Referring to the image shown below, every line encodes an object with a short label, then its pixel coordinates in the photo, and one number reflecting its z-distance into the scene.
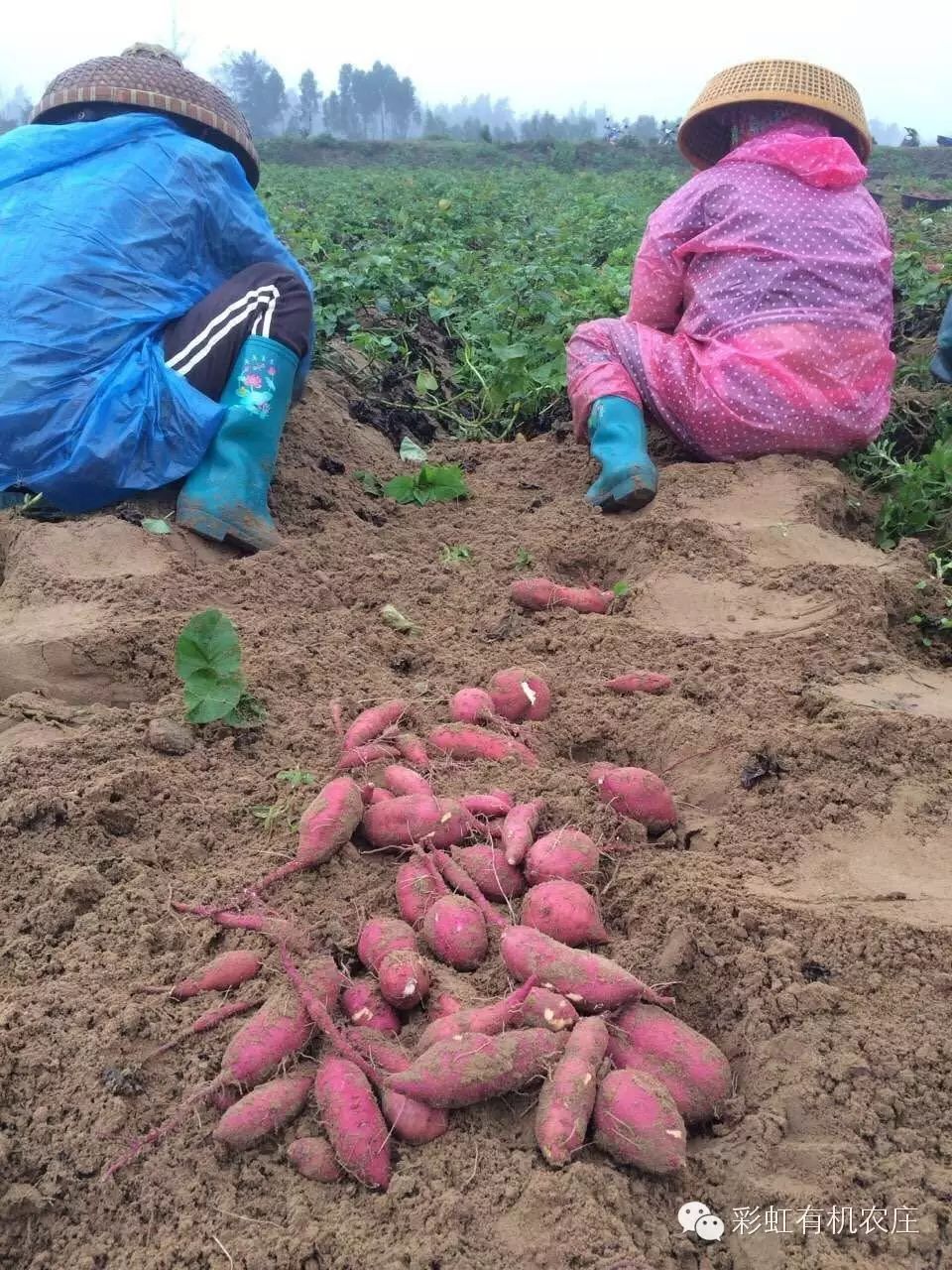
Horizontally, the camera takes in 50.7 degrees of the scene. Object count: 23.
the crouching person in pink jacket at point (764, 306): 3.38
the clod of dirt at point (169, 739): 2.14
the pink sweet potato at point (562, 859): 1.75
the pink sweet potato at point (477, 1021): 1.43
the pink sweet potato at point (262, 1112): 1.35
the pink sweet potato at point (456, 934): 1.63
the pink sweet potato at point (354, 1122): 1.30
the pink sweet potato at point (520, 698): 2.30
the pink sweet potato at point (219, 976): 1.57
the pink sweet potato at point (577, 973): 1.48
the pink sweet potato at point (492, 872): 1.78
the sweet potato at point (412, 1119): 1.35
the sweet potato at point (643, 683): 2.39
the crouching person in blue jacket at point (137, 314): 3.06
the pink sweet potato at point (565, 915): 1.63
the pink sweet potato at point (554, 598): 2.84
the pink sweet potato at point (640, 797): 1.94
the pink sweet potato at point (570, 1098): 1.30
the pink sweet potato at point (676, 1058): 1.40
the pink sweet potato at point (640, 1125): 1.29
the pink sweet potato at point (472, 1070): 1.35
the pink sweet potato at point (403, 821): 1.84
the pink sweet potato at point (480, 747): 2.13
